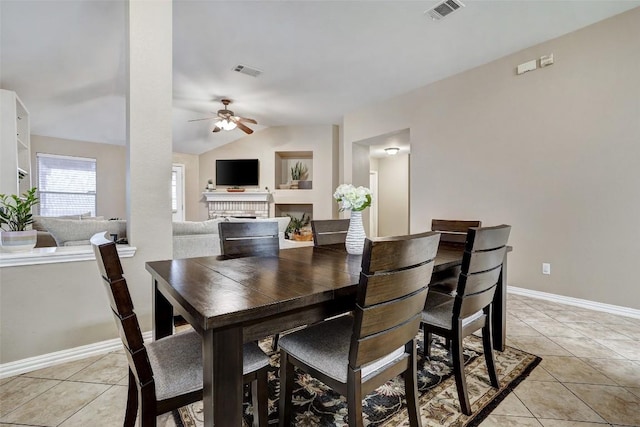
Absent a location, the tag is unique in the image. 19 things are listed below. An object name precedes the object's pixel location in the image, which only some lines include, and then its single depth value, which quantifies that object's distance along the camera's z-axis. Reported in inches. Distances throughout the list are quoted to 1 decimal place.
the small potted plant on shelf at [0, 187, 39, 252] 73.4
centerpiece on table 72.2
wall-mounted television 289.0
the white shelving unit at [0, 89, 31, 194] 144.2
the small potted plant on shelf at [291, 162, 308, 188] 295.7
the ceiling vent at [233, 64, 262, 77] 163.8
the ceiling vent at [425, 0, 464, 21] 109.9
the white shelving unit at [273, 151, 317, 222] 277.1
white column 86.4
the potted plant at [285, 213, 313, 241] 242.9
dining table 34.2
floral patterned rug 56.0
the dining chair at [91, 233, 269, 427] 36.9
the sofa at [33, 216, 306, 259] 97.7
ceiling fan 212.1
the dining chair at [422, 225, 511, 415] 56.3
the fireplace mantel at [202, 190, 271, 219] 281.4
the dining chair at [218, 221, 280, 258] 75.2
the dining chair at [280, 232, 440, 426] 38.0
